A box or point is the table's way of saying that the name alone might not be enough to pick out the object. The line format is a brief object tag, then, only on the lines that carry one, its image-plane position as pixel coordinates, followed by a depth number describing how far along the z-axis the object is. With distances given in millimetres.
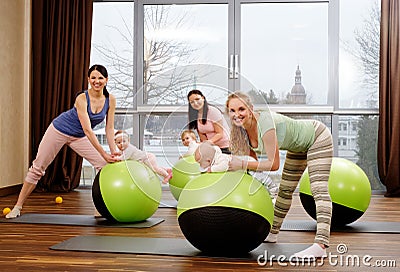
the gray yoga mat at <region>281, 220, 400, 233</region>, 4418
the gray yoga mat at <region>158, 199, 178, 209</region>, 5845
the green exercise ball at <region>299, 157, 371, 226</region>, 4348
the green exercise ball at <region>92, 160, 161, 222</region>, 4469
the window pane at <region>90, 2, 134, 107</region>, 7703
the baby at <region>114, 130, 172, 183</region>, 4400
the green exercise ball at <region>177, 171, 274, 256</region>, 3217
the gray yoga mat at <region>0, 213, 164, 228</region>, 4613
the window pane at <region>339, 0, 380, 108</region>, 7359
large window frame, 7330
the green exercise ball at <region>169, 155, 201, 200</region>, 4395
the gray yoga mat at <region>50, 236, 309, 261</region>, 3516
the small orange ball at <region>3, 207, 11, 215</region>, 5127
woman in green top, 3252
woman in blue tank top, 4859
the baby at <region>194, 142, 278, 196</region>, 3332
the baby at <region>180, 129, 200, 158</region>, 3725
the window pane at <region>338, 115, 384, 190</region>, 7359
